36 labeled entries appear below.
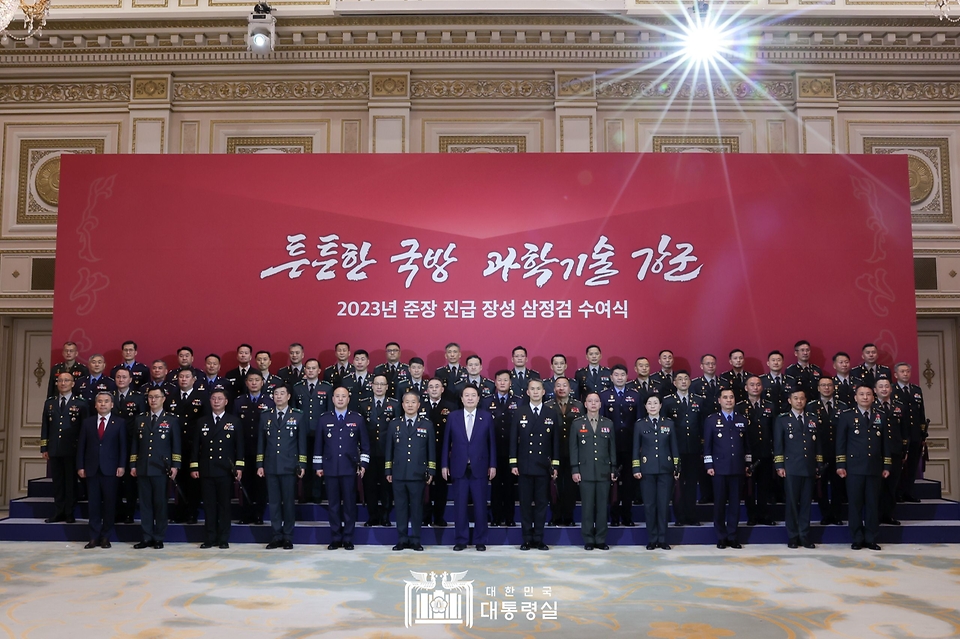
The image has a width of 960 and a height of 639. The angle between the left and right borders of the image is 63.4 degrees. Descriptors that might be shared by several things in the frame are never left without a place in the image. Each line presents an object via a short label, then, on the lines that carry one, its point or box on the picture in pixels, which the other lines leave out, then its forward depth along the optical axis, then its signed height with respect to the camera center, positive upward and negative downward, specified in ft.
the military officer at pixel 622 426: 21.79 -0.80
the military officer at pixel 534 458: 20.65 -1.60
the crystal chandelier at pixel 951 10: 27.50 +14.02
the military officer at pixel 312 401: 22.59 -0.08
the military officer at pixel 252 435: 21.79 -1.04
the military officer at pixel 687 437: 21.81 -1.09
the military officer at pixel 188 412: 21.89 -0.40
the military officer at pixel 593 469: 20.61 -1.87
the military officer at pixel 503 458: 21.90 -1.69
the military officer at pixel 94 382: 23.00 +0.48
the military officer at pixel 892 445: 21.07 -1.26
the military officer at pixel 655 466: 20.57 -1.80
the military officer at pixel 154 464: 20.67 -1.78
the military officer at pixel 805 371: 23.77 +0.84
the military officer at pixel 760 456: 21.70 -1.60
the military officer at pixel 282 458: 20.56 -1.60
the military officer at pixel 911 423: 22.72 -0.72
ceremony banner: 25.49 +4.73
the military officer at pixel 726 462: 20.71 -1.71
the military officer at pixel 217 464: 20.65 -1.76
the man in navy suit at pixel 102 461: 20.75 -1.69
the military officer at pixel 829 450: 21.77 -1.45
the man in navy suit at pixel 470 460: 20.58 -1.64
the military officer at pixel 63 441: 21.77 -1.22
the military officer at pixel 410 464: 20.47 -1.74
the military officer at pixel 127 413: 21.88 -0.43
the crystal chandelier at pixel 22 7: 18.25 +9.87
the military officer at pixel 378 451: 21.77 -1.49
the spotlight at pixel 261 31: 26.81 +12.71
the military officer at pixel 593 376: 23.62 +0.68
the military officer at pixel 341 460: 20.58 -1.65
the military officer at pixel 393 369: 23.77 +0.90
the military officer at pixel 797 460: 20.65 -1.63
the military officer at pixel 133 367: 24.02 +0.97
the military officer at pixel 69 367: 24.06 +0.97
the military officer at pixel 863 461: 20.51 -1.67
